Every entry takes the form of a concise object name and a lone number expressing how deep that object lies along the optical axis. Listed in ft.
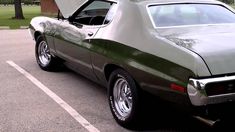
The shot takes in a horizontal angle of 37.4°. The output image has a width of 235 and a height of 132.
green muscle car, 10.33
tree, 59.91
